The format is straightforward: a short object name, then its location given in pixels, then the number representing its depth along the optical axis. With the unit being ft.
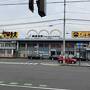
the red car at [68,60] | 67.91
